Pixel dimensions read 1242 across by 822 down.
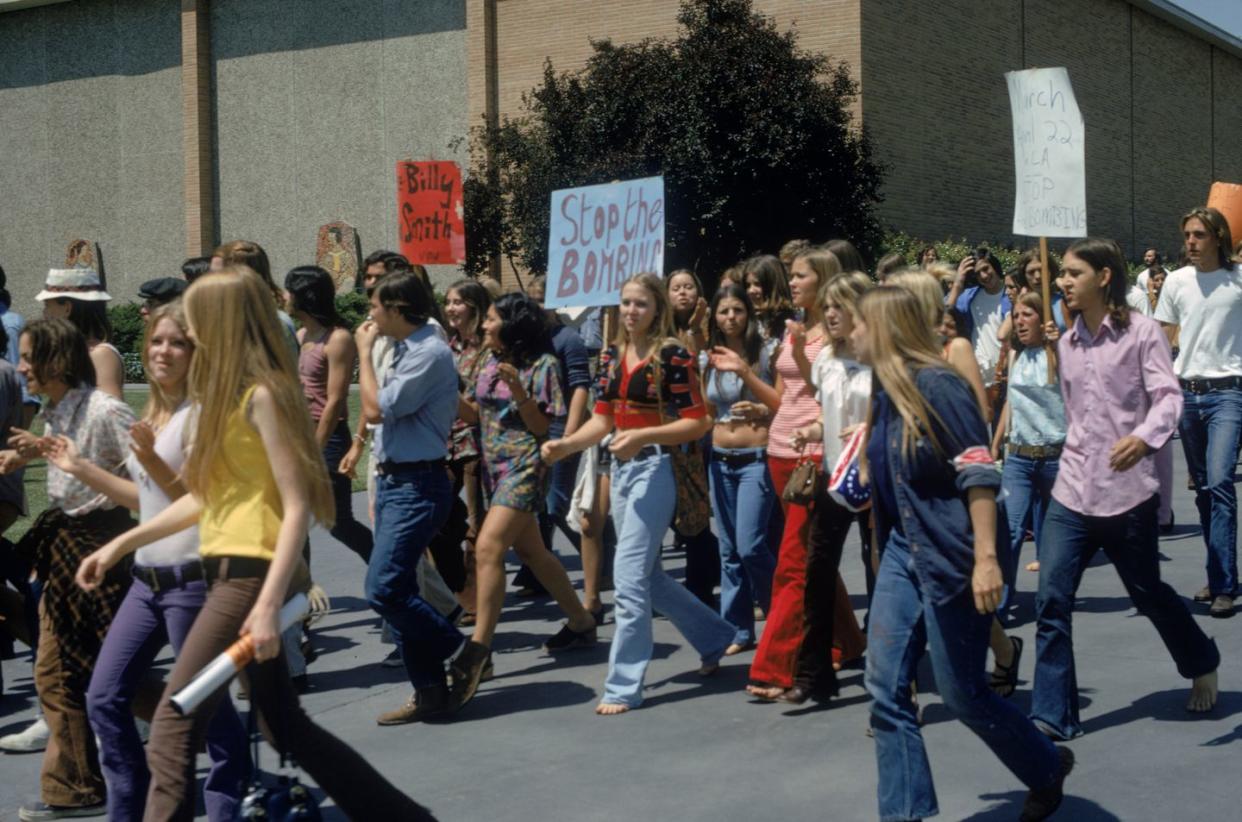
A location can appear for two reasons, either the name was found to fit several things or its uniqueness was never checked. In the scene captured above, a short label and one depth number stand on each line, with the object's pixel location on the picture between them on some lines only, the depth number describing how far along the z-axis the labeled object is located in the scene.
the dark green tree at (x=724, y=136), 23.53
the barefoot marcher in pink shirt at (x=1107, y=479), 5.51
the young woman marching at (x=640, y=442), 6.34
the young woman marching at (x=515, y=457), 6.64
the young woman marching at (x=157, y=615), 4.29
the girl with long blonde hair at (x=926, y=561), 4.38
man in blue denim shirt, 6.19
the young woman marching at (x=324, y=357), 7.35
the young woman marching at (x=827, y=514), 5.93
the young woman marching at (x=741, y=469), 7.02
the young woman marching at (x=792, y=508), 6.33
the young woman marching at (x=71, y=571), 5.16
